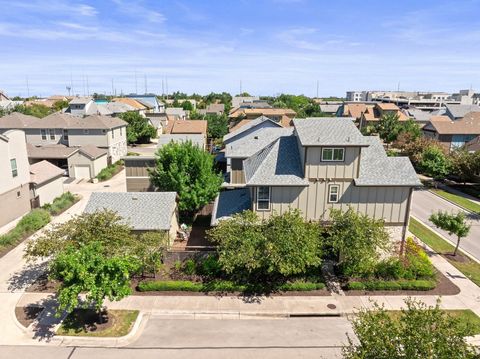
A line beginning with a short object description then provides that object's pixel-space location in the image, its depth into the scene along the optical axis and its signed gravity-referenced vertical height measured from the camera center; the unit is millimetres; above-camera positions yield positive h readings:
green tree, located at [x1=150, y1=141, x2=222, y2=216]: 30266 -6799
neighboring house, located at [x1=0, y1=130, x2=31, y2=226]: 31697 -7781
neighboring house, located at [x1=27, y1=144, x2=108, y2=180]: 48562 -8725
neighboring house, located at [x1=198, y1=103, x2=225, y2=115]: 118000 -3717
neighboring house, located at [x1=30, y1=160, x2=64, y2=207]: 36156 -9477
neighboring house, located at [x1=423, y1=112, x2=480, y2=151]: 64562 -5155
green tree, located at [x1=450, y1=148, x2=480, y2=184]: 44406 -7756
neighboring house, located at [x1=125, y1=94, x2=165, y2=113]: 126356 -2140
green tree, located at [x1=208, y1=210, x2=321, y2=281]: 20641 -8614
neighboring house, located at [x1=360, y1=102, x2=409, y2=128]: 93438 -3096
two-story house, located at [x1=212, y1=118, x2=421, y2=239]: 23906 -5355
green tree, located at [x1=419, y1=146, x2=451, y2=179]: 46781 -8043
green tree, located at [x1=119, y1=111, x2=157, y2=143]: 71875 -6359
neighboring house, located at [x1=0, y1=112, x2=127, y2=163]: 55438 -5582
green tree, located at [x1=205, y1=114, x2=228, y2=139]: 79312 -6593
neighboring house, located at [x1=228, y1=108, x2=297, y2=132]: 81750 -3623
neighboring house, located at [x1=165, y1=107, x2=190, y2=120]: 103950 -4768
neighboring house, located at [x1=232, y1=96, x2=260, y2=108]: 160238 -487
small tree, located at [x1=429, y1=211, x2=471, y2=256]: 26641 -9210
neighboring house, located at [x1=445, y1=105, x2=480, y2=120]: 93875 -1628
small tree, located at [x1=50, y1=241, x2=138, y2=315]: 16484 -8542
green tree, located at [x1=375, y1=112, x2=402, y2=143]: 68375 -5111
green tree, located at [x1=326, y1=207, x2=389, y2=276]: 21469 -8440
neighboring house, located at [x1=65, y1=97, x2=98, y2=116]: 94288 -2919
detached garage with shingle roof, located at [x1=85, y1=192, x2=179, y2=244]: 24859 -8229
